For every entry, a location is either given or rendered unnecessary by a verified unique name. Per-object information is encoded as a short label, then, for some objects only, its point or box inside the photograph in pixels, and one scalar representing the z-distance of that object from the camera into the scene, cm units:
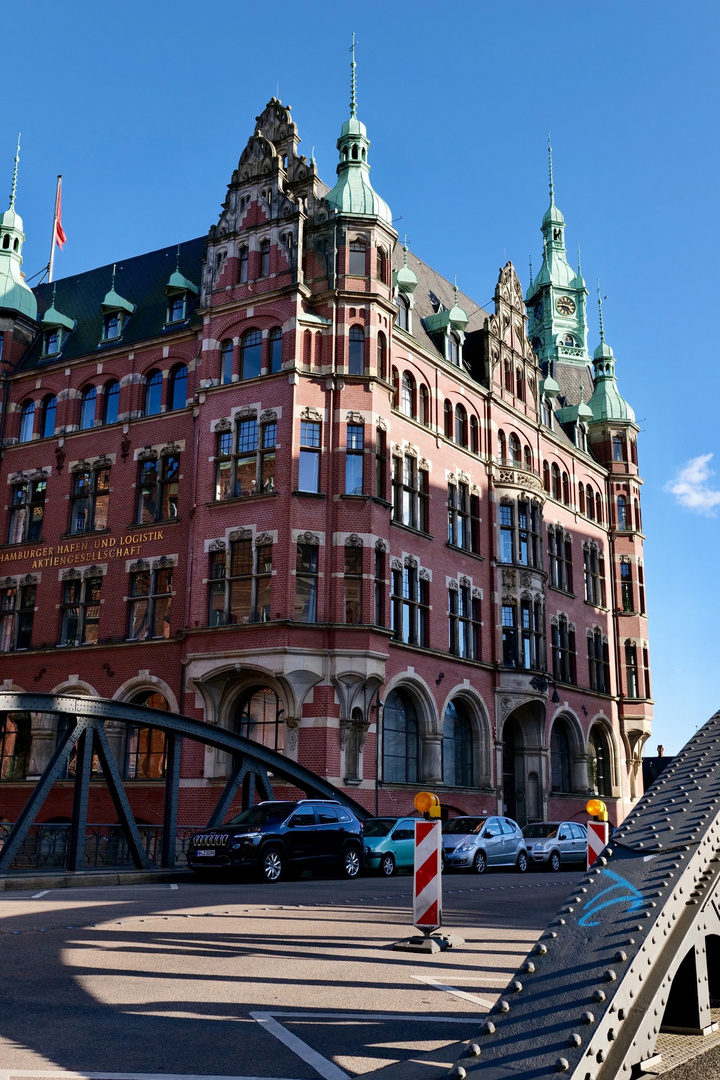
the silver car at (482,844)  2447
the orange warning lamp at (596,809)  1068
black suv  1945
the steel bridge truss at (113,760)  1756
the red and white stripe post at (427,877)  1012
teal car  2327
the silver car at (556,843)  2802
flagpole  4731
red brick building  3036
